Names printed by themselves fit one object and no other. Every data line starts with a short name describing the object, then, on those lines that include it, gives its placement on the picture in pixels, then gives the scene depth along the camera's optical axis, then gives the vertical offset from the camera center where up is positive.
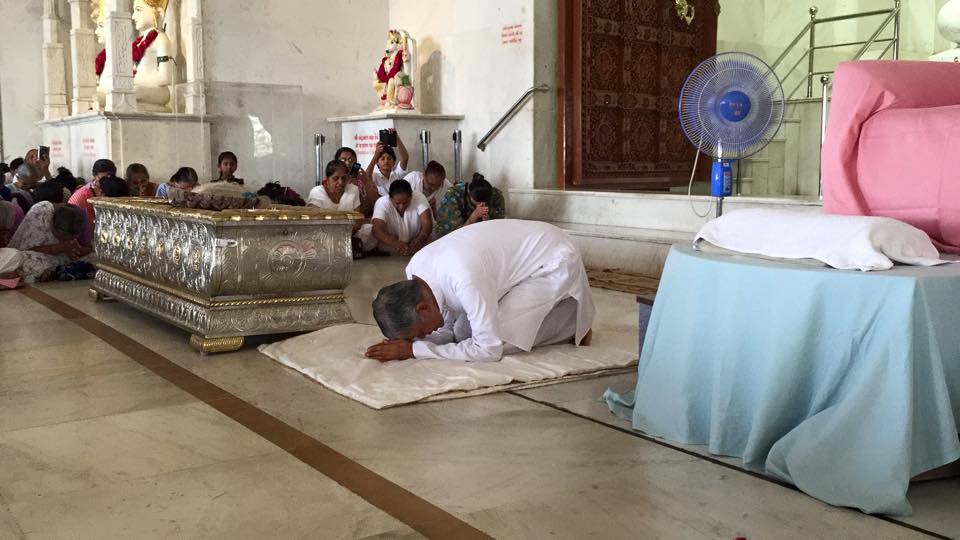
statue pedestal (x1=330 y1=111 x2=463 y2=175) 10.05 +0.51
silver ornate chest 4.55 -0.46
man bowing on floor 3.94 -0.51
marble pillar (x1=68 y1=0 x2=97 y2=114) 12.01 +1.56
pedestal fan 4.33 +0.34
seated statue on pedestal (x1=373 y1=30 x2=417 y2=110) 10.17 +1.15
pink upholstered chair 2.88 +0.10
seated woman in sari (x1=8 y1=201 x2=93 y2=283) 7.04 -0.44
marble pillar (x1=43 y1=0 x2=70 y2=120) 12.39 +1.48
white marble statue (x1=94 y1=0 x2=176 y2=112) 10.67 +1.28
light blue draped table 2.45 -0.54
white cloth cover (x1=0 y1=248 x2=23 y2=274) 6.87 -0.58
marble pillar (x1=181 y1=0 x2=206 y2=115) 10.34 +1.31
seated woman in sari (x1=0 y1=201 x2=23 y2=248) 6.93 -0.30
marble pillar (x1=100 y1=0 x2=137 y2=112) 9.93 +1.26
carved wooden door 9.43 +0.93
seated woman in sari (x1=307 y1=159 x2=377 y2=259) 8.05 -0.16
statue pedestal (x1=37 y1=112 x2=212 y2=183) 9.89 +0.43
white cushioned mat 3.77 -0.82
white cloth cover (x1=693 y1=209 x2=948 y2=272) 2.61 -0.18
